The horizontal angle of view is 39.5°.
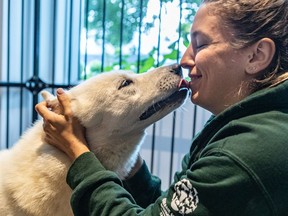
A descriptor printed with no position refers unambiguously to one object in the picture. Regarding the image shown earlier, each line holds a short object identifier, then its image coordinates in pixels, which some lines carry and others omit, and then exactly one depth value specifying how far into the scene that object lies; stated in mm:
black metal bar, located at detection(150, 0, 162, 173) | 1808
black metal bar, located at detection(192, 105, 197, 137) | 1816
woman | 687
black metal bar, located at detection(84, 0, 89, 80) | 1999
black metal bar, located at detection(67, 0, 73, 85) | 2039
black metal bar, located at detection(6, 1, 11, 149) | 1946
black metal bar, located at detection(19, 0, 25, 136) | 1980
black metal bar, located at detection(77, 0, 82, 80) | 2083
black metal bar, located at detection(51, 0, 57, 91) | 2023
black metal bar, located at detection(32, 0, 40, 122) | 1943
